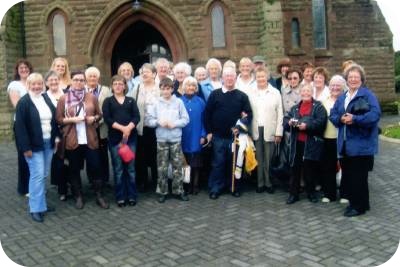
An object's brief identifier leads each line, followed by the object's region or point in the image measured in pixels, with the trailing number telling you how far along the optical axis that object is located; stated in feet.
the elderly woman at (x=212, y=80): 24.63
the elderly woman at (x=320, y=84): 22.45
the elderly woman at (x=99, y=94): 22.57
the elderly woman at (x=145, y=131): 23.24
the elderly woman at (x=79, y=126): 21.06
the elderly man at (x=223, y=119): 23.03
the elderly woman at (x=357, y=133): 19.04
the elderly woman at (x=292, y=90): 23.35
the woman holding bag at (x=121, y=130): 21.68
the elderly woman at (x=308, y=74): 24.02
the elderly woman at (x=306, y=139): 21.24
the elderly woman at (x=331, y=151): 21.61
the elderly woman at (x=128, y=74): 24.58
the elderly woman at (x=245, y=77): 24.26
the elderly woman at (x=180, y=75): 24.09
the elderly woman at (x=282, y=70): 25.40
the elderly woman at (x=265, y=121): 23.30
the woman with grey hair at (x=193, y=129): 23.30
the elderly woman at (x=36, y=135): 19.77
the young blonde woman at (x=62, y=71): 23.35
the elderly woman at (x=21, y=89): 23.99
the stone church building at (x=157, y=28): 46.98
